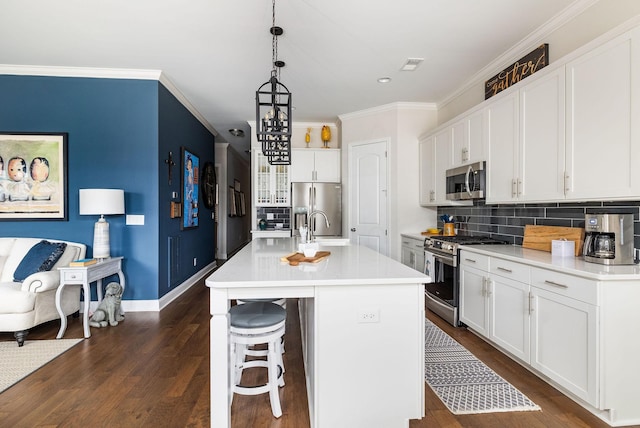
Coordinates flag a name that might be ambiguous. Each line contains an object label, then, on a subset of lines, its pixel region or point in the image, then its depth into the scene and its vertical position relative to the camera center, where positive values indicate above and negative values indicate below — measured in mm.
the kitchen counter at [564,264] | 1740 -339
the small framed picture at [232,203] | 7922 +196
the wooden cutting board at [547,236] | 2418 -206
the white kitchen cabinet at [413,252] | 4062 -556
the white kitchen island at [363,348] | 1602 -684
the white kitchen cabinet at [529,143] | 2361 +555
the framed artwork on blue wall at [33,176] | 3557 +390
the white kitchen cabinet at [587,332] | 1755 -717
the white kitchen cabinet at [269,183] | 5574 +479
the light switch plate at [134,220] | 3752 -105
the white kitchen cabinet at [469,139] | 3303 +769
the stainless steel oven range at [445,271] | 3236 -644
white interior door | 4914 +235
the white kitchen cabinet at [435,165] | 3990 +594
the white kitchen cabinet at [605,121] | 1824 +549
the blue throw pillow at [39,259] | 3113 -471
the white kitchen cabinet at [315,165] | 5484 +774
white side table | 3016 -644
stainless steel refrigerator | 5402 +94
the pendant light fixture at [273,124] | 2287 +641
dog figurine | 3334 -1031
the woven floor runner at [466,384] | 1979 -1189
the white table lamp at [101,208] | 3287 +31
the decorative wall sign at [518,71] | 2826 +1348
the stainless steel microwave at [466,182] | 3291 +314
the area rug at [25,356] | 2346 -1187
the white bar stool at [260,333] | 1784 -683
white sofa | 2863 -752
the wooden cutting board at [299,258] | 2029 -317
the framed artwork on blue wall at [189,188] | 4723 +357
